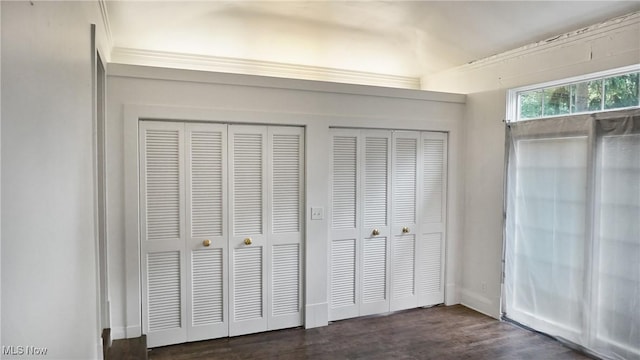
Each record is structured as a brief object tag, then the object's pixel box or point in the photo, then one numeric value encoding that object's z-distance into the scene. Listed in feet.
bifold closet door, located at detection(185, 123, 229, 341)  10.67
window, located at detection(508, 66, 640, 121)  9.50
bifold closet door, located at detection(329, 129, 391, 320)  12.37
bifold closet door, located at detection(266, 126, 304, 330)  11.51
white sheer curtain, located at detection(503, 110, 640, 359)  9.29
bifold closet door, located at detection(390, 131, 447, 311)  13.20
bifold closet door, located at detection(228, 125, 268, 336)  11.10
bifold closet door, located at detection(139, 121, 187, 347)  10.28
